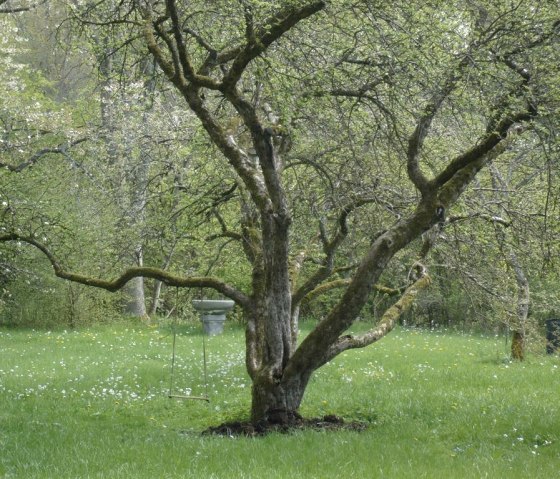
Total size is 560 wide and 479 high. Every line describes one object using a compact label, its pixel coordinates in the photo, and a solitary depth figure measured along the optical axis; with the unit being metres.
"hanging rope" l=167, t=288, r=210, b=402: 23.08
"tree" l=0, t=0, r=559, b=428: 14.81
